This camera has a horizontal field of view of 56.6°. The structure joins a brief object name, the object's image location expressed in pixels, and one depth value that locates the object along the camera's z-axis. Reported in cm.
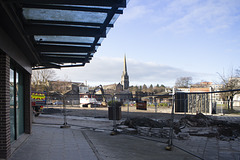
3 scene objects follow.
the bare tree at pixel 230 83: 3030
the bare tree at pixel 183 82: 7600
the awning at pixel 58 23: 430
